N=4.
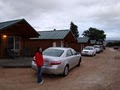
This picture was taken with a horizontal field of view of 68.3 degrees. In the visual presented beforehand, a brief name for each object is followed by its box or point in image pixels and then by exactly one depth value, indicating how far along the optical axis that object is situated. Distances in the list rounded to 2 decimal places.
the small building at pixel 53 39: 12.18
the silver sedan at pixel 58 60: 4.56
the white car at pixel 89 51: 12.35
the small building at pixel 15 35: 7.75
